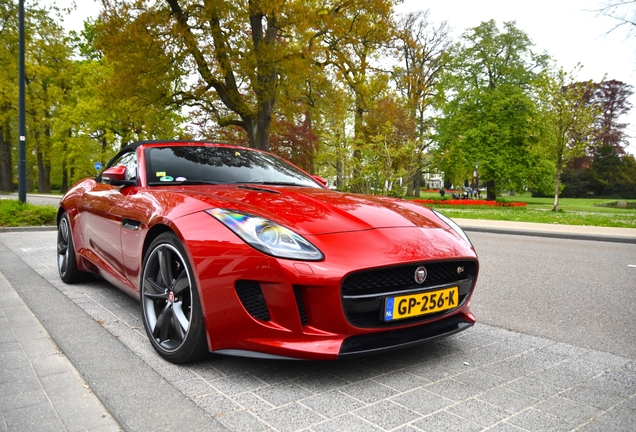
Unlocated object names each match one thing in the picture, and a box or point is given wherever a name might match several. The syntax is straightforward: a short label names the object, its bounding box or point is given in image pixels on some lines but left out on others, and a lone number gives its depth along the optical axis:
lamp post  12.72
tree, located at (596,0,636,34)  15.76
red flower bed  26.00
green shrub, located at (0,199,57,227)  10.73
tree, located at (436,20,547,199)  33.06
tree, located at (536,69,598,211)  22.42
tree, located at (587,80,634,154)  54.66
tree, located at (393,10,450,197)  35.09
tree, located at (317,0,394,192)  18.27
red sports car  2.31
